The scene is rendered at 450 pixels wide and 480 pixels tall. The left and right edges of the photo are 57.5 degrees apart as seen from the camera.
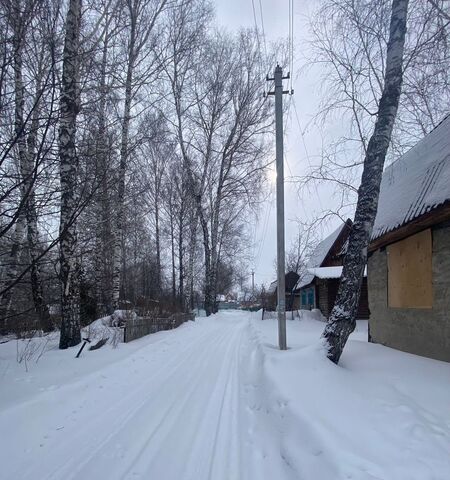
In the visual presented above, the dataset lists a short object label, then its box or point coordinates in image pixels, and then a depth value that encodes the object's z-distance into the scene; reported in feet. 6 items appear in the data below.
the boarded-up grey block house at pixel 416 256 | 24.71
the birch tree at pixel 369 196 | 25.68
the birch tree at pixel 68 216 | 25.07
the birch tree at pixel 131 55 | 49.42
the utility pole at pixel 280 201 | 40.11
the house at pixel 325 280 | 81.35
